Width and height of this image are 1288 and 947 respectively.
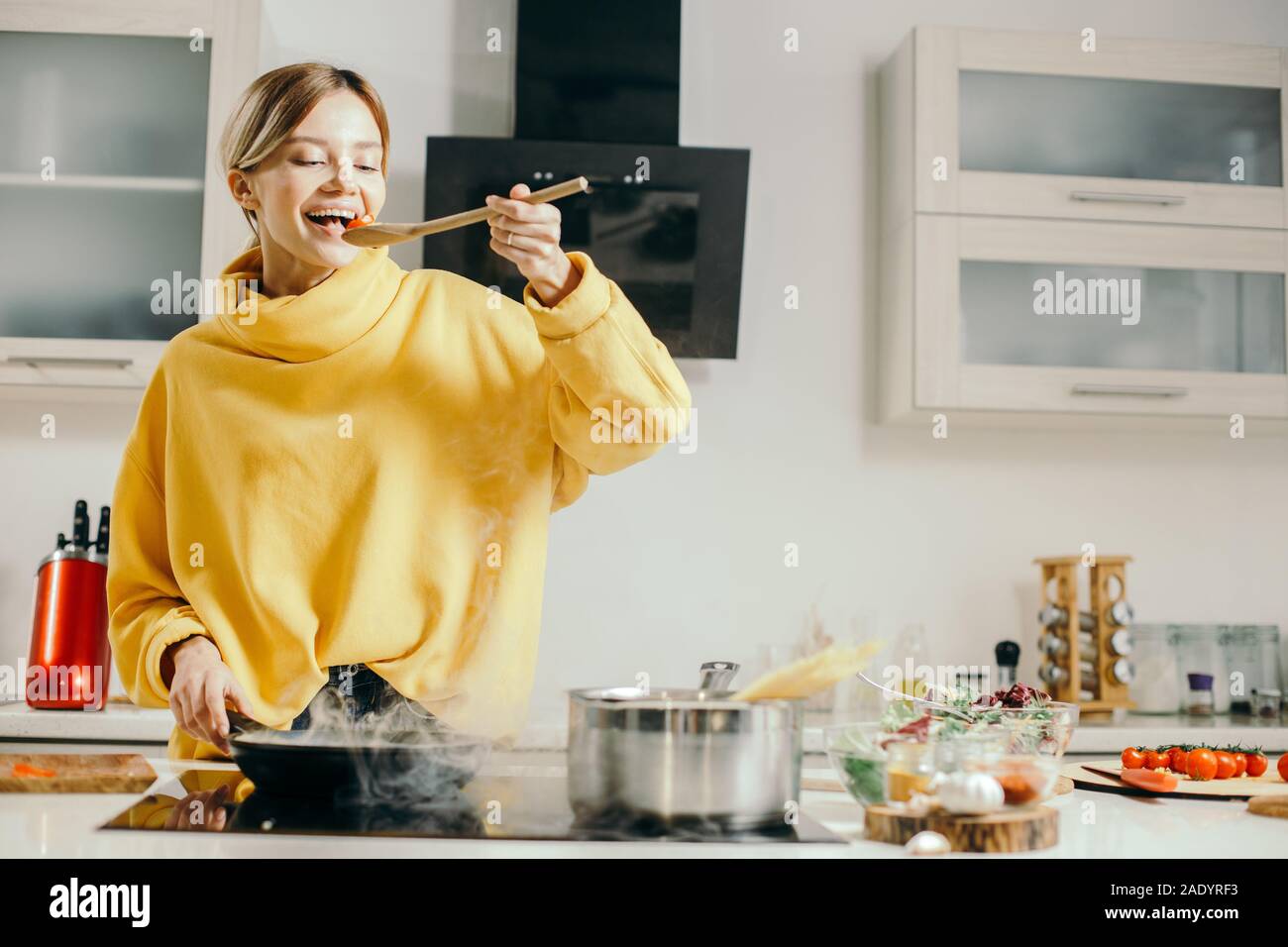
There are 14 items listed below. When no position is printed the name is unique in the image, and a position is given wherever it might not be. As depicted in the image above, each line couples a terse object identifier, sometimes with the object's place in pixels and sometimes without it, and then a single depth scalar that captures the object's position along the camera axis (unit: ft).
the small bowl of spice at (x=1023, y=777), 2.62
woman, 3.83
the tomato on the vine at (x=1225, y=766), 3.79
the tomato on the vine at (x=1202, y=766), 3.75
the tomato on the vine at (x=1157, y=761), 3.92
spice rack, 8.26
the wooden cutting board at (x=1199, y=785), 3.41
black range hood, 8.12
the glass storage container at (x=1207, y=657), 8.86
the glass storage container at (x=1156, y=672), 8.80
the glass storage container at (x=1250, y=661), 8.89
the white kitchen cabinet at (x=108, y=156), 7.73
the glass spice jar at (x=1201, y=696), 8.64
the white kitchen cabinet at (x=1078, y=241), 8.25
